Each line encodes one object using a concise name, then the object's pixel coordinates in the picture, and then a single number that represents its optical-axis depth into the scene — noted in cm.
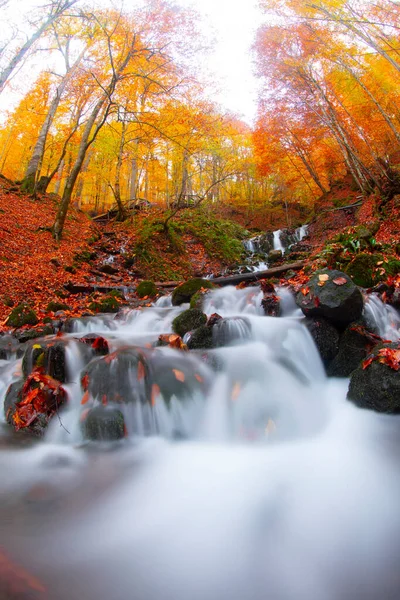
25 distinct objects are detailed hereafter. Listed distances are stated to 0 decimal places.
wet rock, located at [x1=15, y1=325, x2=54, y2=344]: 525
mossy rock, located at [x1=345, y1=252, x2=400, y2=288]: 570
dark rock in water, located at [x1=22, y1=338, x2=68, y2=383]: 387
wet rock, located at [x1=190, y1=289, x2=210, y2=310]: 664
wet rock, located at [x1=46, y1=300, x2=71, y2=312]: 665
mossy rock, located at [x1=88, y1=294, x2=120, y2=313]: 717
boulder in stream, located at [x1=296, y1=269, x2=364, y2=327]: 430
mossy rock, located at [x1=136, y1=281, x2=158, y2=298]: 853
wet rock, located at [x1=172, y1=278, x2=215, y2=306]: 747
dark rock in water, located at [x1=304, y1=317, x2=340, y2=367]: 436
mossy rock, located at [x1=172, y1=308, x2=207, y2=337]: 517
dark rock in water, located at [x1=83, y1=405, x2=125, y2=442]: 313
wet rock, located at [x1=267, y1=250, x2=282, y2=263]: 1341
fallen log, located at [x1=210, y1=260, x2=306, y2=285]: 887
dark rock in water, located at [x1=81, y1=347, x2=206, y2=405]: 337
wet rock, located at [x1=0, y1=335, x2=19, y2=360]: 490
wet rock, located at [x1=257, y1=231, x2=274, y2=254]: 1670
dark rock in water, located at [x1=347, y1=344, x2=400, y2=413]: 306
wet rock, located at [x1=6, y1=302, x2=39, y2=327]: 575
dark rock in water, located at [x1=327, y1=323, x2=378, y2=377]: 409
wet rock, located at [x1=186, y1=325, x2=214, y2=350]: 473
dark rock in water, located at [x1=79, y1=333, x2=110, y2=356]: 437
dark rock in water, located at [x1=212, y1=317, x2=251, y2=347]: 481
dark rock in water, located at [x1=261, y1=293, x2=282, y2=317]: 593
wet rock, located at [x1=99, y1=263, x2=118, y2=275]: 1030
